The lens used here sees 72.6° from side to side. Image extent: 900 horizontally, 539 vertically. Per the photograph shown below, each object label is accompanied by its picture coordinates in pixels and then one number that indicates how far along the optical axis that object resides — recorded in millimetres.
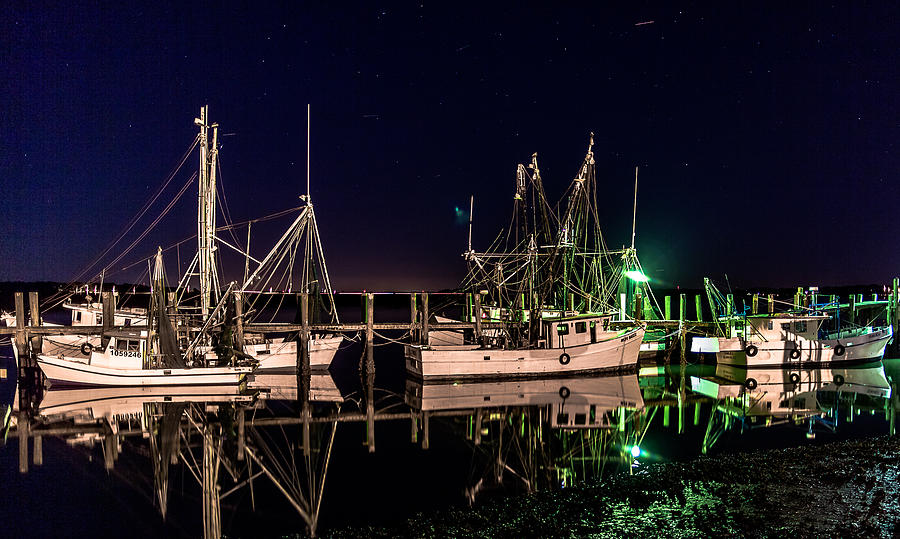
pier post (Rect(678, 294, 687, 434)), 26097
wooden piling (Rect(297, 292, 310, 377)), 30281
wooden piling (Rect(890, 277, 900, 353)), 42344
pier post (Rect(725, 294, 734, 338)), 37000
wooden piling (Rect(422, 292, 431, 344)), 33141
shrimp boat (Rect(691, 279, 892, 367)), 34031
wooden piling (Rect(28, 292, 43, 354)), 31297
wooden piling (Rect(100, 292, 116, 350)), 29869
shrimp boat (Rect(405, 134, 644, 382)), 29875
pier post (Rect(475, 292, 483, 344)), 32919
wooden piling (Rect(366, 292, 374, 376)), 31781
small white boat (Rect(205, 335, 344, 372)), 33469
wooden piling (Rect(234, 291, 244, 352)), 30734
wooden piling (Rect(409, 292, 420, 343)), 34288
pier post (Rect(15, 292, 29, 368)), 30078
